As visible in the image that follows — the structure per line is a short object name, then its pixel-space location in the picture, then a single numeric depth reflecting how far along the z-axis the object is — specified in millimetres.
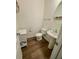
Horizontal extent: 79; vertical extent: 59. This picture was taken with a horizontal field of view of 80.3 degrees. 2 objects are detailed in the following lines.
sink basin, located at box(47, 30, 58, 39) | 1286
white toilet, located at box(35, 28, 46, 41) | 1985
